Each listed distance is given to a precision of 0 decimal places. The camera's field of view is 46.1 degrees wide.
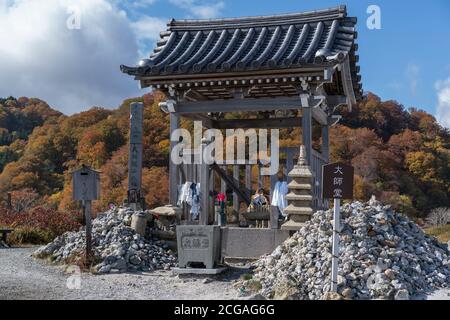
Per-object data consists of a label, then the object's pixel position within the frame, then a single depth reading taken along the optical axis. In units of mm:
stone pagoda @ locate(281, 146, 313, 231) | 10414
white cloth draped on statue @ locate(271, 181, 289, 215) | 11266
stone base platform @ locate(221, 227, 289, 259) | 10898
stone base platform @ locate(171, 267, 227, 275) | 9445
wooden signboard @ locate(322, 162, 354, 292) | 7418
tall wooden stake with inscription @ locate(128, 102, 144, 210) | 12773
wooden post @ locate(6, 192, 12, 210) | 21333
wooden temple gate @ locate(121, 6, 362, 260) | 11227
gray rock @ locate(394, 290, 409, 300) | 7252
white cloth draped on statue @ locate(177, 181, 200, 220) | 12164
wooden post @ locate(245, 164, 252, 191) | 13941
